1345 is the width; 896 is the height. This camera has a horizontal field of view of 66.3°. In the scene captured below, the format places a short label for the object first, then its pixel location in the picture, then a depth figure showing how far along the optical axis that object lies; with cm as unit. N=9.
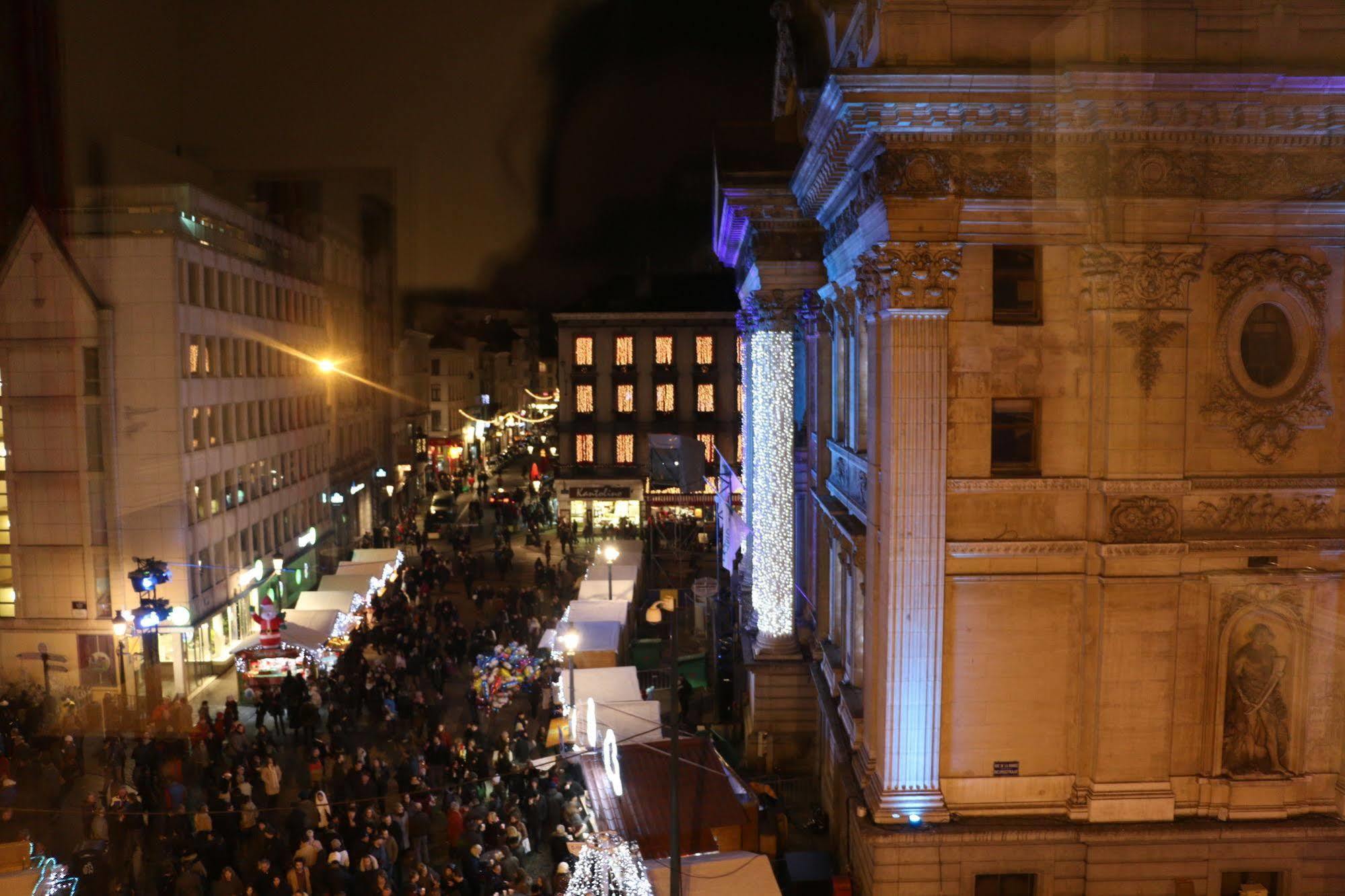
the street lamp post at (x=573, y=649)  2011
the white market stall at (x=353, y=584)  3089
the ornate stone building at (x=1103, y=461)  1345
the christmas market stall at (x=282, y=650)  2491
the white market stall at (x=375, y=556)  3459
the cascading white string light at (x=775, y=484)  2367
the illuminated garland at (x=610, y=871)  1352
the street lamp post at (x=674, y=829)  1233
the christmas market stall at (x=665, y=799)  1620
